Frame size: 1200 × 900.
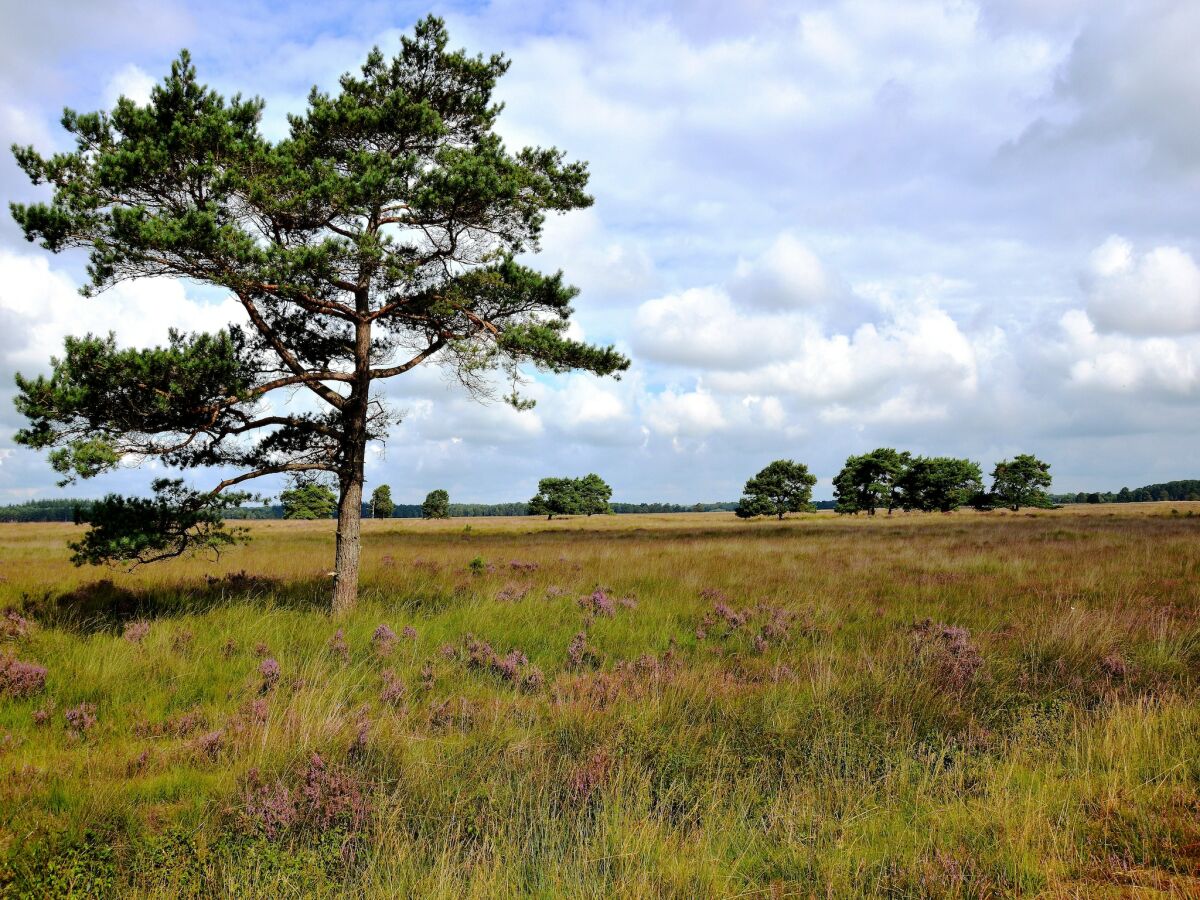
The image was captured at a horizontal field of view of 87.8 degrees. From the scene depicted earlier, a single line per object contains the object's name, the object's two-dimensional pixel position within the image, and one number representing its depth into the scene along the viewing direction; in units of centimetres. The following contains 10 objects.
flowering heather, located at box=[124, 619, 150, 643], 797
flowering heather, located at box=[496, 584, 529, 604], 1161
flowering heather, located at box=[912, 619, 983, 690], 653
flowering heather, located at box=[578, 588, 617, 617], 1073
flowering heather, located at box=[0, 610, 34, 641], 786
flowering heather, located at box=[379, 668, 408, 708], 629
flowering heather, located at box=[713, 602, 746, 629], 979
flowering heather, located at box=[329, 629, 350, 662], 767
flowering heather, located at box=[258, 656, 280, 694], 656
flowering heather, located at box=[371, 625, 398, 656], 800
